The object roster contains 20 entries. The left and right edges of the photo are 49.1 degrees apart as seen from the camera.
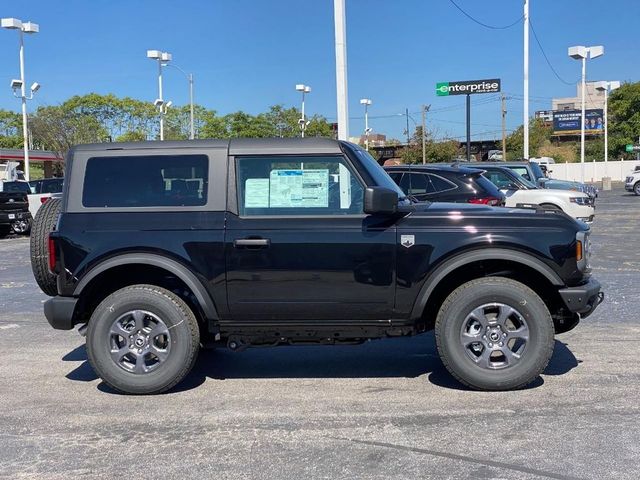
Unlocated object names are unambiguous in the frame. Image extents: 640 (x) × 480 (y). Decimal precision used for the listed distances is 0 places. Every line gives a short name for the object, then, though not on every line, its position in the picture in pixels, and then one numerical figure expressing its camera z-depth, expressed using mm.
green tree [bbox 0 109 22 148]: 82812
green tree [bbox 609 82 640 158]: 77250
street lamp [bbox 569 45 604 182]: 37625
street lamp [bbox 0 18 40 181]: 32312
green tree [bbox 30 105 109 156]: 58000
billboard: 92062
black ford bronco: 5254
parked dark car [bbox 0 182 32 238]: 20328
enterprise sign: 50044
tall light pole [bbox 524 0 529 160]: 33375
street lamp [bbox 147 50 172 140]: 35812
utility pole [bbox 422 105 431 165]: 57503
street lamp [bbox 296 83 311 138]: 37728
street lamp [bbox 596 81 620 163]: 48906
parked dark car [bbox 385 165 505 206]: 11477
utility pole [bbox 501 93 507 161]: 65825
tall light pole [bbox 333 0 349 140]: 13719
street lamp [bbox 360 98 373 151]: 60762
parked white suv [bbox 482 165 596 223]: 16016
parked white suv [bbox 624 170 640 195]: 37188
